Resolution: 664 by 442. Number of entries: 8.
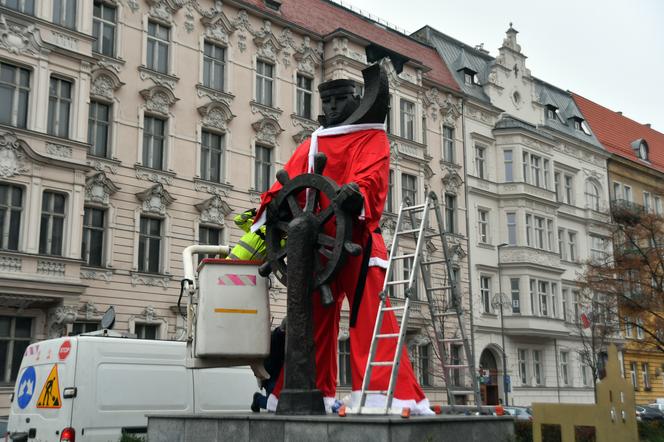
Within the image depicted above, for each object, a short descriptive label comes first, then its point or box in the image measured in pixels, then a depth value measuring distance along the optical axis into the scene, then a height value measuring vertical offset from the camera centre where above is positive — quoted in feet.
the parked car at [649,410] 99.55 -5.09
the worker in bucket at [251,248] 30.25 +4.56
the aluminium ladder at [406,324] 24.09 +1.48
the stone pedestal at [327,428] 21.16 -1.65
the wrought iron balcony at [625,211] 109.39 +24.13
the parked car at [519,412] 79.97 -4.11
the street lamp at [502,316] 110.32 +7.59
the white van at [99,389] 35.22 -0.83
